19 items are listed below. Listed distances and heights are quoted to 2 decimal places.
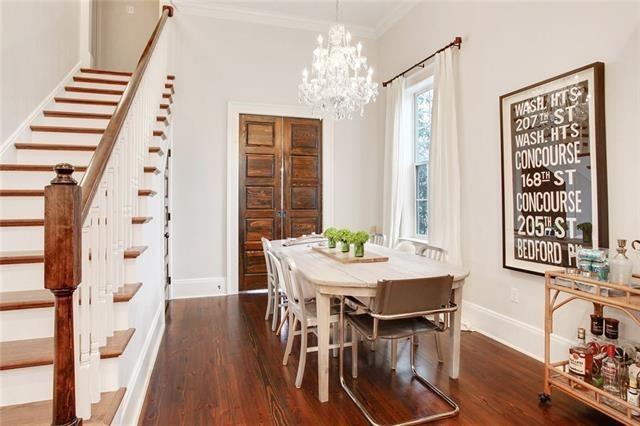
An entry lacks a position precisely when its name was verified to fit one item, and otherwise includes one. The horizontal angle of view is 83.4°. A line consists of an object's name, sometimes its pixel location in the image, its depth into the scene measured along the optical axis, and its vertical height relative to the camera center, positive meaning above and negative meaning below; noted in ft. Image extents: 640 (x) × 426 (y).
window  14.96 +2.73
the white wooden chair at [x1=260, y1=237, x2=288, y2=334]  10.97 -2.61
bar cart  6.05 -1.85
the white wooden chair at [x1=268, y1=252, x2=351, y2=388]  7.86 -2.21
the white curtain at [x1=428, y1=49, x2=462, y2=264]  12.09 +1.81
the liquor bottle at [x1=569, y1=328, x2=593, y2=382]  6.78 -2.76
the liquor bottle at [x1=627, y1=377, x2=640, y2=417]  5.83 -2.91
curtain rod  12.09 +6.01
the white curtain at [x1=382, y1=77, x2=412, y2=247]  15.42 +2.69
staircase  3.34 -0.67
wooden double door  16.35 +1.54
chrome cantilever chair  6.67 -1.86
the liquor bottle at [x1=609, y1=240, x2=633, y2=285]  6.49 -0.94
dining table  7.16 -1.27
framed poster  7.97 +1.14
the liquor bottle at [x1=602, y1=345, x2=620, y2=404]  6.32 -2.80
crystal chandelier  10.82 +4.09
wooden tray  9.02 -1.05
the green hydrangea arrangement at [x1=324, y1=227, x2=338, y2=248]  10.41 -0.57
